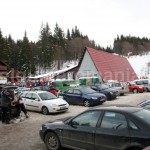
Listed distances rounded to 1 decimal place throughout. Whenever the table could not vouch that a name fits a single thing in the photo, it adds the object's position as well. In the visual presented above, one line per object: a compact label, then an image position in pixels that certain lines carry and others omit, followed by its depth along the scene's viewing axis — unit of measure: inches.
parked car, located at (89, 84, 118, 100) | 912.9
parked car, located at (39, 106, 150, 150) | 231.6
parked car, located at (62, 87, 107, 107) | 749.6
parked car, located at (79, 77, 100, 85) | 1348.4
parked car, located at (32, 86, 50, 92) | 1091.9
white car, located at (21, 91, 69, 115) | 612.4
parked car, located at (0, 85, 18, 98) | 543.7
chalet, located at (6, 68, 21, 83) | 2091.2
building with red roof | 1639.3
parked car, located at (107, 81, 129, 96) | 1070.0
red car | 1205.7
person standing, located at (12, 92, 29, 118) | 524.8
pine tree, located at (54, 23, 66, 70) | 3570.4
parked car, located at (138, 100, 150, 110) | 415.8
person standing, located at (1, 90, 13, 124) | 498.8
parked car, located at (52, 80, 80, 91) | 1154.5
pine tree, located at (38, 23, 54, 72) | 3112.7
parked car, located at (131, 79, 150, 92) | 1267.3
